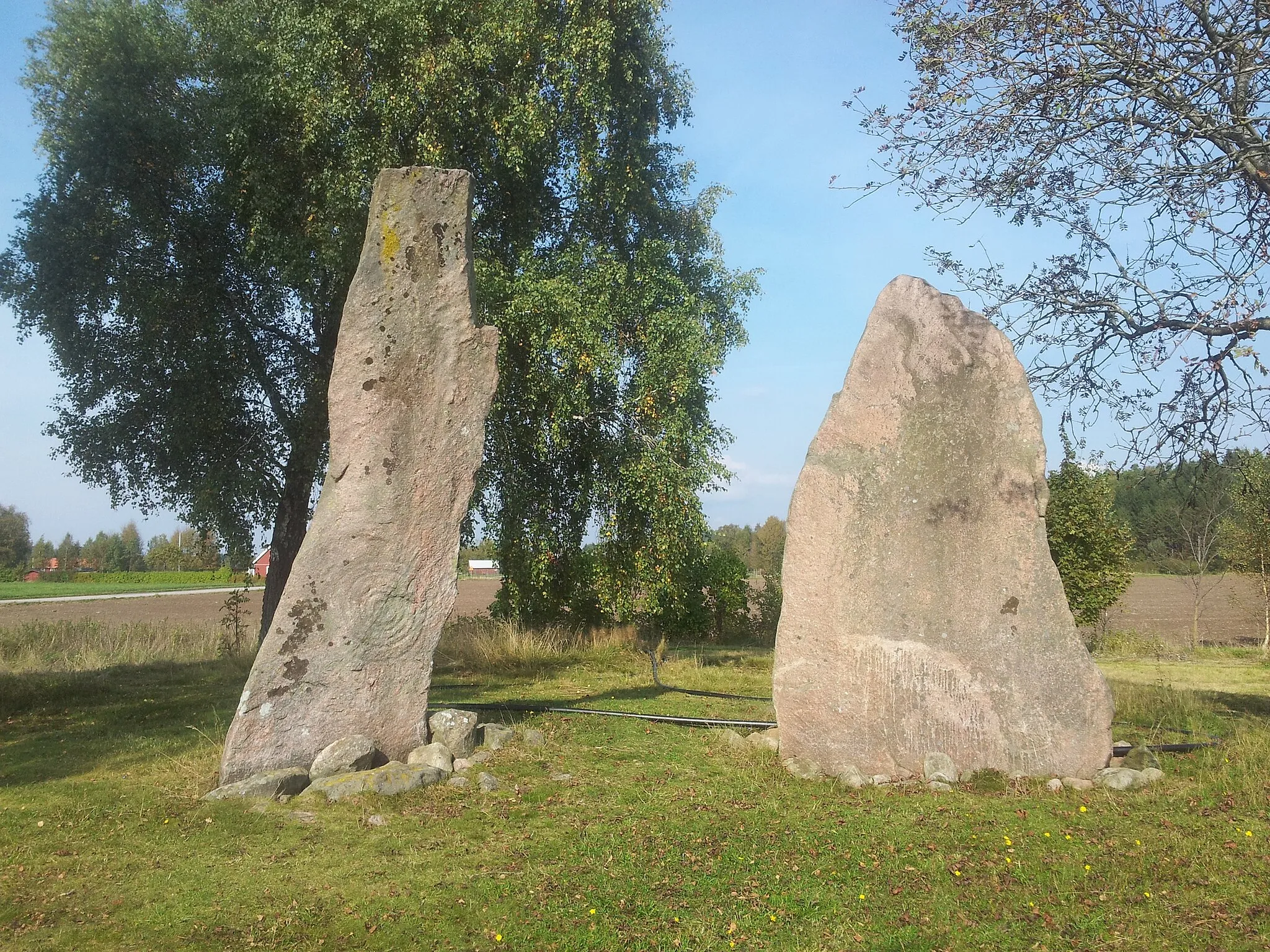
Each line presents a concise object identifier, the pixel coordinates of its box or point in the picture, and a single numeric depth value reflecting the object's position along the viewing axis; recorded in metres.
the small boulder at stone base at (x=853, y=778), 7.03
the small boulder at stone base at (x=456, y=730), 7.86
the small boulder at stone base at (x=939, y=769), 6.99
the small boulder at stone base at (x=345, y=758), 7.11
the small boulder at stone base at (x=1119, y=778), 6.86
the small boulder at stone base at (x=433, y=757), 7.43
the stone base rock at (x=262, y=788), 6.75
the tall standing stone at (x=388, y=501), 7.25
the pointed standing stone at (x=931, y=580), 7.05
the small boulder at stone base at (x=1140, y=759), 7.16
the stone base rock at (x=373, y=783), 6.84
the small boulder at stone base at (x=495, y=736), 8.22
